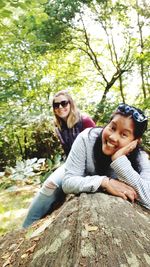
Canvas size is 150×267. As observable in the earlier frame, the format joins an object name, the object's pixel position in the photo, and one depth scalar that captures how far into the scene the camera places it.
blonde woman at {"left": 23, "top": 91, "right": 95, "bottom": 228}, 2.35
